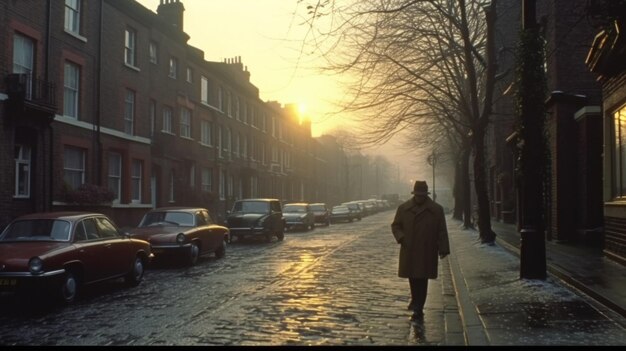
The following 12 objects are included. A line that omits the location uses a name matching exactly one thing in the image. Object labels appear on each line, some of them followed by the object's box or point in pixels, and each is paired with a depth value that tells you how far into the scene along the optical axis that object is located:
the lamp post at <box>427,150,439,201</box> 40.81
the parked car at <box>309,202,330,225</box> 41.09
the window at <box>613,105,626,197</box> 12.70
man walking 7.85
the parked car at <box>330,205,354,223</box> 47.88
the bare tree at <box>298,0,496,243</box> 17.03
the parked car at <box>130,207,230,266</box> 14.99
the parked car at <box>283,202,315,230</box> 33.59
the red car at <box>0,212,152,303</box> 8.94
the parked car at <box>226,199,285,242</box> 24.00
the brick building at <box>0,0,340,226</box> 18.48
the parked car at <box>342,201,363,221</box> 50.11
